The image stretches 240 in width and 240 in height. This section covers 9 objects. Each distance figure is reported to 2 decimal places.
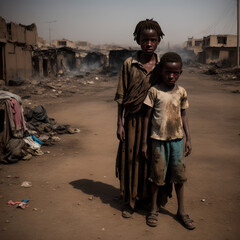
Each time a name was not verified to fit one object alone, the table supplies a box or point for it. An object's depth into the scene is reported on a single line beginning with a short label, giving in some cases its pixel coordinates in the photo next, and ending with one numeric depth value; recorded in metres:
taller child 2.50
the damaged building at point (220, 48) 37.41
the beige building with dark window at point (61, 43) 49.36
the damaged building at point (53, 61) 21.75
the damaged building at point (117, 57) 30.92
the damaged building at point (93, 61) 39.34
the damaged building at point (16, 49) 14.85
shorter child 2.39
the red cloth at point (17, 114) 4.79
